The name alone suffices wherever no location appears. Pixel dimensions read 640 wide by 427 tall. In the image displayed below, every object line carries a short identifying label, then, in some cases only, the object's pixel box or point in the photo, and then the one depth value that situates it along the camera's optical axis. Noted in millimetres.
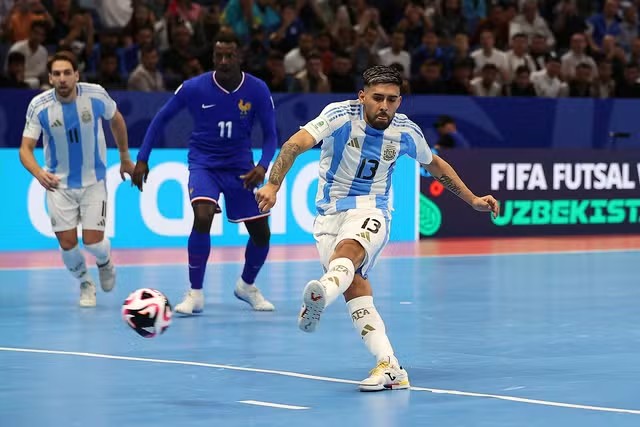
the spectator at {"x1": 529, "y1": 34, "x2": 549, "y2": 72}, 25422
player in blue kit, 12695
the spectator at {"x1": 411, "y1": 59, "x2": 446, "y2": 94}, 22891
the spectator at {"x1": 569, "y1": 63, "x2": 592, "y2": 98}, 24562
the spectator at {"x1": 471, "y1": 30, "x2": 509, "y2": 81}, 24406
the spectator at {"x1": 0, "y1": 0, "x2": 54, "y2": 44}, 20953
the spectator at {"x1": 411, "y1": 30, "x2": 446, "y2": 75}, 24234
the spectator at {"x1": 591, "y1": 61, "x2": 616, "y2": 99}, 25141
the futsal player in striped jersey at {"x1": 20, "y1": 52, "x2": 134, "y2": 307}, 13375
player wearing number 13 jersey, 8664
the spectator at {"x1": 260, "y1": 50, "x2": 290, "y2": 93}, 21547
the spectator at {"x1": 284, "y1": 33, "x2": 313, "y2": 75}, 22705
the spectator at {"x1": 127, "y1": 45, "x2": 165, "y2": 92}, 20750
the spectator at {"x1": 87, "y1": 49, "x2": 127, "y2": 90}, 20359
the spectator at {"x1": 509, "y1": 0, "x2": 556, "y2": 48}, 26391
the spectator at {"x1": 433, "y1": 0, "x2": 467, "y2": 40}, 25609
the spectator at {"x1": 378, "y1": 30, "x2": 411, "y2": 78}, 23531
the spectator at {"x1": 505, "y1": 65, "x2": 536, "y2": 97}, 23812
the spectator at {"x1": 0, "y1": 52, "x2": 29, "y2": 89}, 19641
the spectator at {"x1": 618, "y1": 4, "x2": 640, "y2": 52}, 28125
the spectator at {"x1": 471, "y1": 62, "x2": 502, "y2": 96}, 23500
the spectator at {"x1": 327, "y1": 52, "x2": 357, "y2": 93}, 22391
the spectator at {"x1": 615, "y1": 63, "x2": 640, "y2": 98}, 25031
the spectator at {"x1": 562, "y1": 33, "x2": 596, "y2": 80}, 25453
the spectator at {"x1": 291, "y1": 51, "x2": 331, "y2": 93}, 21859
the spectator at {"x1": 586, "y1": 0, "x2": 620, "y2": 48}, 28125
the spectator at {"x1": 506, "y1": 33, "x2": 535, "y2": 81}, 24625
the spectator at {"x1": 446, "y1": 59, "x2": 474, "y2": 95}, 23203
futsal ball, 9211
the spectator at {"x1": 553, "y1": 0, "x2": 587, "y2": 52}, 27172
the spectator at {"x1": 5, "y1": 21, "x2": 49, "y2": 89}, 20422
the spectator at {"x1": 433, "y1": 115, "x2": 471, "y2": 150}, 22188
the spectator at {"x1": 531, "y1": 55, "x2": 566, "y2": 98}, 24484
